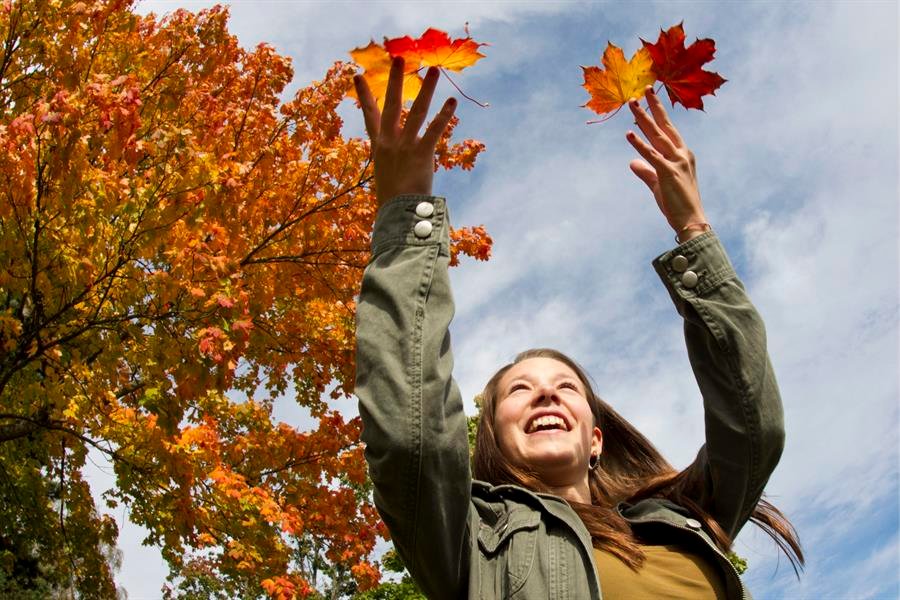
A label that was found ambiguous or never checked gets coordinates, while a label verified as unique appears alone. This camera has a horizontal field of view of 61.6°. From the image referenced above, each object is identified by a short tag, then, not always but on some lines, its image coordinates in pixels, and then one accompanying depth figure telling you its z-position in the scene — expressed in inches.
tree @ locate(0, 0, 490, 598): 194.1
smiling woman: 55.7
